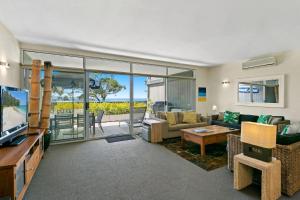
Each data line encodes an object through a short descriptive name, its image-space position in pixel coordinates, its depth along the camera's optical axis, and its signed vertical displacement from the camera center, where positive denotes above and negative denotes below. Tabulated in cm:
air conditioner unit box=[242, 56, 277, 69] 450 +118
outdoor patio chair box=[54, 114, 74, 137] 427 -68
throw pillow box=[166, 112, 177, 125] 486 -62
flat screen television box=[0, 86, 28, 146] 203 -21
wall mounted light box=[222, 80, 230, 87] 589 +64
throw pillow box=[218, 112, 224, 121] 553 -63
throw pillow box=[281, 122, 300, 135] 260 -53
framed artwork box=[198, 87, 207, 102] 667 +23
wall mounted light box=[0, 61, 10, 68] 268 +63
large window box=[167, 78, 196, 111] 602 +20
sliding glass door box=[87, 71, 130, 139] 476 -11
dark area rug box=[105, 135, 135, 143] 455 -124
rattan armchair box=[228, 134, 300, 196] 198 -89
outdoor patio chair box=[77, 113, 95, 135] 450 -67
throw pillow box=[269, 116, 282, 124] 400 -56
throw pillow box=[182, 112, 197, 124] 511 -65
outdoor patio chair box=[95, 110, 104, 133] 497 -61
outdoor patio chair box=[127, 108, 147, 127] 527 -62
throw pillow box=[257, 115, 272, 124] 425 -56
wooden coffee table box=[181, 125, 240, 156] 342 -89
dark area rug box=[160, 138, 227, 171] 291 -125
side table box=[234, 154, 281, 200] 182 -100
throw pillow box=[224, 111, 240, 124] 502 -62
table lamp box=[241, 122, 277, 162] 184 -53
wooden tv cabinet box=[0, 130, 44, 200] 150 -83
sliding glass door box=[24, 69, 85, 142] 424 -22
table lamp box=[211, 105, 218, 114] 612 -37
